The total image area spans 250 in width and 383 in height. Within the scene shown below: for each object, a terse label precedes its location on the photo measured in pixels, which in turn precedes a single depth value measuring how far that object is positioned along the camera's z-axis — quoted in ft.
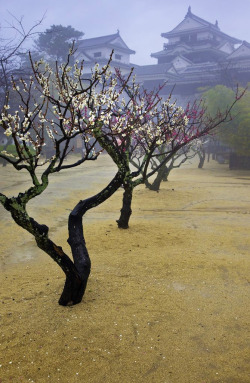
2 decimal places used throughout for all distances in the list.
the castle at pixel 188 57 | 125.70
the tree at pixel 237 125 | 70.33
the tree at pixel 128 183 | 25.53
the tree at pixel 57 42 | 146.92
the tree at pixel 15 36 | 34.88
